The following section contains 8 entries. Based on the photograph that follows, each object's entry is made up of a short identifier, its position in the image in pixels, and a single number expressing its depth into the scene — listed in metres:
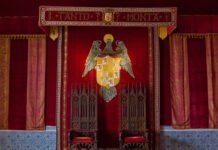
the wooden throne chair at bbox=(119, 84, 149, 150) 6.15
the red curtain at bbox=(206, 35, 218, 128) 6.42
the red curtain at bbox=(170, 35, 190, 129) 6.43
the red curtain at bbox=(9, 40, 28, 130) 6.47
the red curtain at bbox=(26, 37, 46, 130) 6.45
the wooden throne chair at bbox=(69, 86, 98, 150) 6.13
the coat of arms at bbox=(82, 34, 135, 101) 6.52
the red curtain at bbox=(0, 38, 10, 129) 6.46
